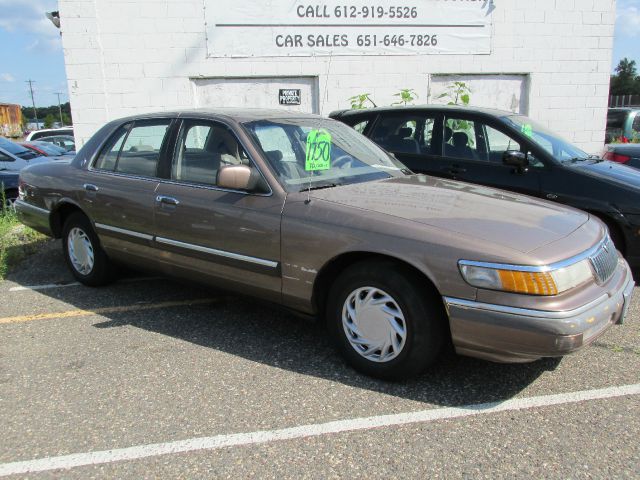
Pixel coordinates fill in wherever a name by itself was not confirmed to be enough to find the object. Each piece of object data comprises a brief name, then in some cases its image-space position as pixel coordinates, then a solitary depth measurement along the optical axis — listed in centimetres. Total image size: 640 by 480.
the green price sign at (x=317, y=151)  364
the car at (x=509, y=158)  504
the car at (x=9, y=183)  946
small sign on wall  990
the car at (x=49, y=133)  2310
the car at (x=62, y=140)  2062
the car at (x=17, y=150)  1161
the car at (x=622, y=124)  1517
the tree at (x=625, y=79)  6681
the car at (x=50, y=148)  1540
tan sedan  289
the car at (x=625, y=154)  746
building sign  954
